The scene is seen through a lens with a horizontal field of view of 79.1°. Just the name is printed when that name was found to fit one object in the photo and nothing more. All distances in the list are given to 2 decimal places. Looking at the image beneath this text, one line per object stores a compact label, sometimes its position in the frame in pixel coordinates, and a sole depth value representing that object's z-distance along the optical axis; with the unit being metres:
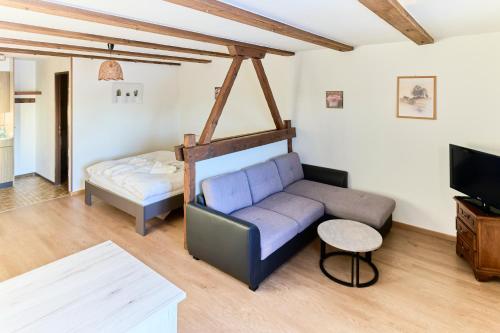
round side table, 2.65
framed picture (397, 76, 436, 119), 3.54
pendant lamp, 3.41
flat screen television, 2.73
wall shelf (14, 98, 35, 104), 5.61
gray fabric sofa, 2.68
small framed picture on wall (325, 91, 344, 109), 4.20
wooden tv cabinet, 2.67
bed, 3.70
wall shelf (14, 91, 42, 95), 5.54
